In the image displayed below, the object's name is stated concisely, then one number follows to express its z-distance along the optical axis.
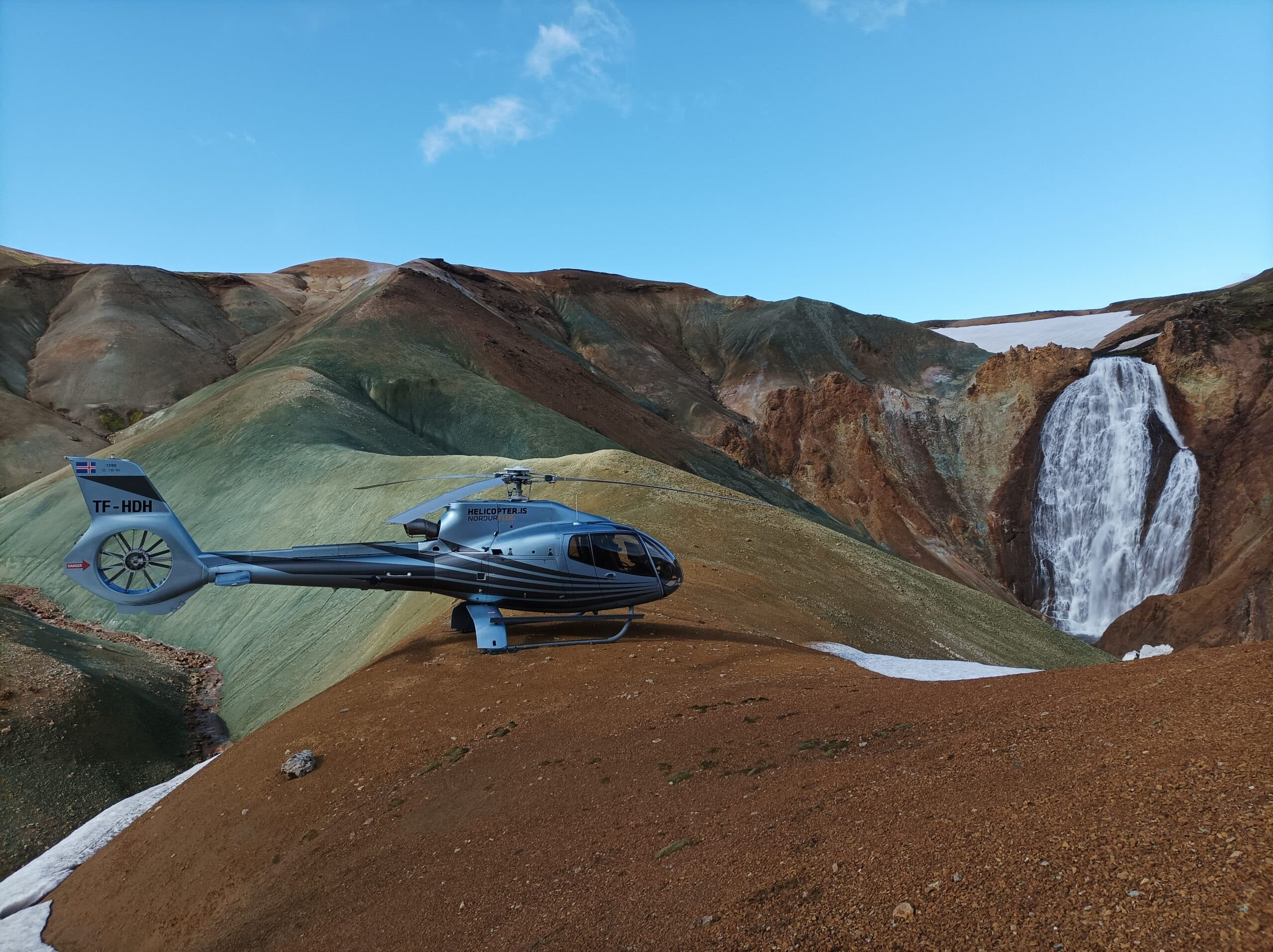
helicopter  14.99
